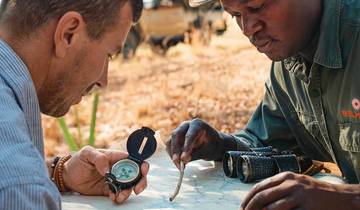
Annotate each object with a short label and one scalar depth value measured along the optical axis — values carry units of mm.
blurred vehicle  12469
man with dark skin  2354
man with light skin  1412
